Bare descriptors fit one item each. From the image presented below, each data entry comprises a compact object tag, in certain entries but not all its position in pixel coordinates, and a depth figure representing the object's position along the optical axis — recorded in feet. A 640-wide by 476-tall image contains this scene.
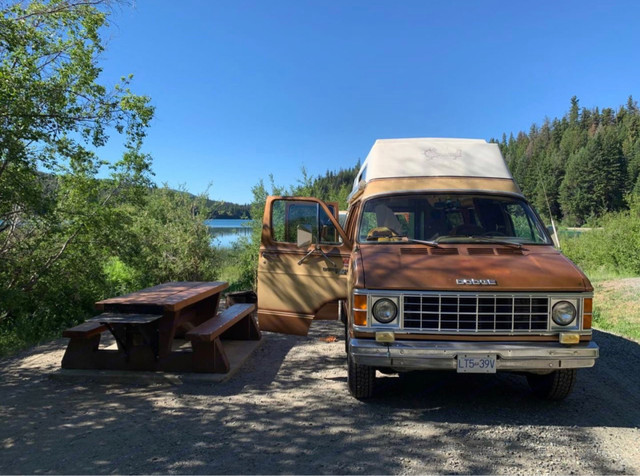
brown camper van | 12.34
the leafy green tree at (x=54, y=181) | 19.79
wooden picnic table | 16.31
